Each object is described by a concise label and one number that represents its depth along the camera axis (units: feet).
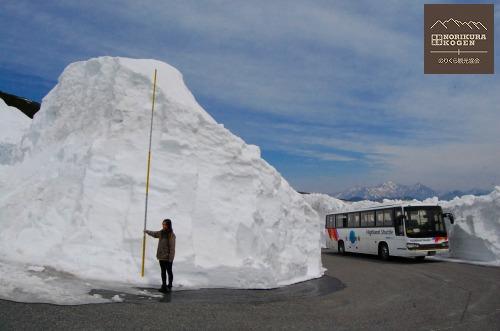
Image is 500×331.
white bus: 68.39
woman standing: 32.81
